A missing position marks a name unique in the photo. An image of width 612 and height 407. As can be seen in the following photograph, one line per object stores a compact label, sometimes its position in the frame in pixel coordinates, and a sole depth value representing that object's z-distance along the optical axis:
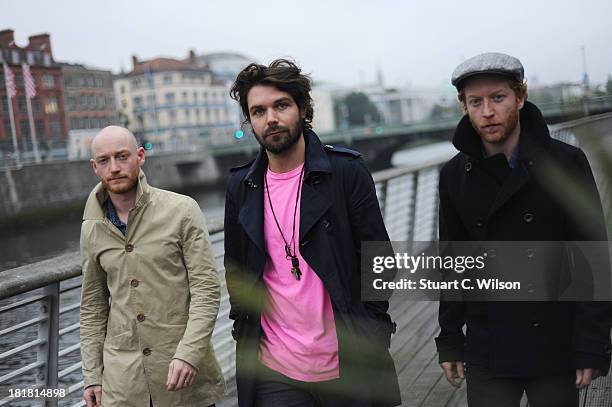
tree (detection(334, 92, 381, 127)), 97.38
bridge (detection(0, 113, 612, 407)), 2.35
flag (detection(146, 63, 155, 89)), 77.69
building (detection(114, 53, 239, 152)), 75.00
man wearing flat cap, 1.84
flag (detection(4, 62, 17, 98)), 32.25
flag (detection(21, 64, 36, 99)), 33.41
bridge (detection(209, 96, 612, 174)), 45.48
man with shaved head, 2.21
